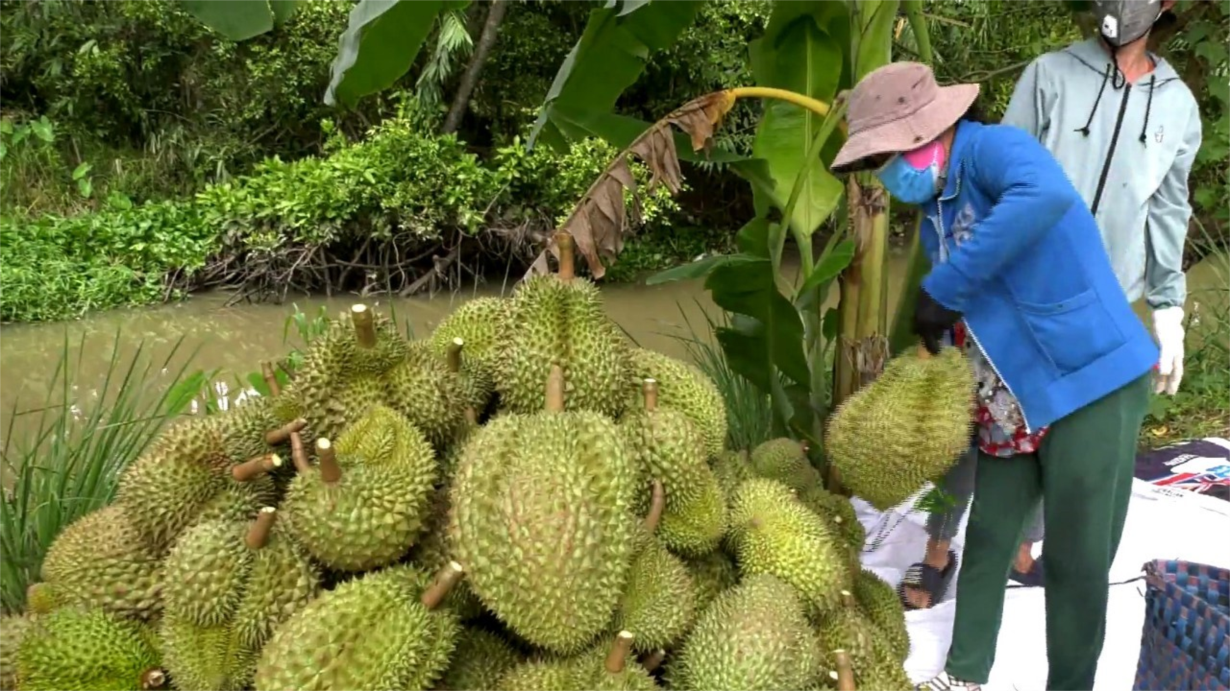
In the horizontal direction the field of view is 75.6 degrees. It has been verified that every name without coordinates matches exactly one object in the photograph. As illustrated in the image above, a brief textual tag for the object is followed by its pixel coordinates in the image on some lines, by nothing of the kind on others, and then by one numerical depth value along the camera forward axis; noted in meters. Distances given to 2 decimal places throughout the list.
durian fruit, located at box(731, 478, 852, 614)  1.25
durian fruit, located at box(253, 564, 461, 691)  0.96
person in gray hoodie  1.93
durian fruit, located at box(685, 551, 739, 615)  1.25
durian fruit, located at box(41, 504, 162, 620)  1.15
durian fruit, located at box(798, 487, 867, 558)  1.49
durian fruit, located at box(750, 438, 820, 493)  1.59
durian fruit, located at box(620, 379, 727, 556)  1.23
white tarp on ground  1.97
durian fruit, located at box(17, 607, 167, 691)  1.07
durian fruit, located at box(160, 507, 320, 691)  1.05
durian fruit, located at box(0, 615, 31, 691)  1.16
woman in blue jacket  1.47
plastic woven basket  1.21
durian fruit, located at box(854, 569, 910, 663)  1.42
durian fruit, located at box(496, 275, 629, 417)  1.25
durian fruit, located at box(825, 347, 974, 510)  1.46
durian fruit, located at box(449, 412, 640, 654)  1.00
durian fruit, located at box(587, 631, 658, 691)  1.01
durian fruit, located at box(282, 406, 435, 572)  1.05
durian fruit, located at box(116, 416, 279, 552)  1.17
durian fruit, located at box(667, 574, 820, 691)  1.07
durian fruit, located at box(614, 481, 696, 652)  1.12
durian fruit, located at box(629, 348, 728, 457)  1.40
